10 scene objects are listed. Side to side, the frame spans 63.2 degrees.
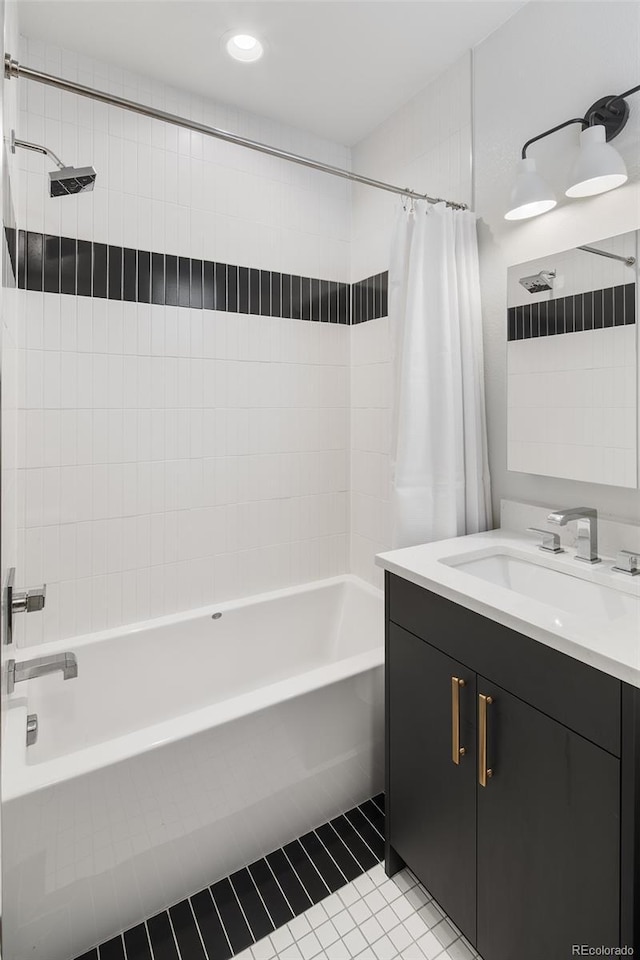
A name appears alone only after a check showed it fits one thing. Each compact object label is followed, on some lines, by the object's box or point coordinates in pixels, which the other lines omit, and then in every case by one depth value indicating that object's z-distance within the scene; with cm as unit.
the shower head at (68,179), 144
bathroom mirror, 142
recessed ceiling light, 179
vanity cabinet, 95
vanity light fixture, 135
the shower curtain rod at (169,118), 124
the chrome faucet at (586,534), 147
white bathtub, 130
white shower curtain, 179
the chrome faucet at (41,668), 109
